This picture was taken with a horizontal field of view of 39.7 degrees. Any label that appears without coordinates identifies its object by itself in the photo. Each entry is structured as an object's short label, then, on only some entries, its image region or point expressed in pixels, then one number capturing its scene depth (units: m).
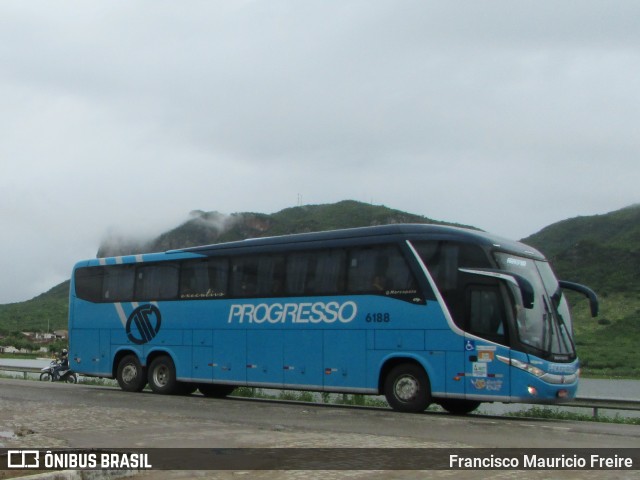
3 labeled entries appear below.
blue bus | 16.41
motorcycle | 32.47
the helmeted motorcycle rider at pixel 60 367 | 32.91
